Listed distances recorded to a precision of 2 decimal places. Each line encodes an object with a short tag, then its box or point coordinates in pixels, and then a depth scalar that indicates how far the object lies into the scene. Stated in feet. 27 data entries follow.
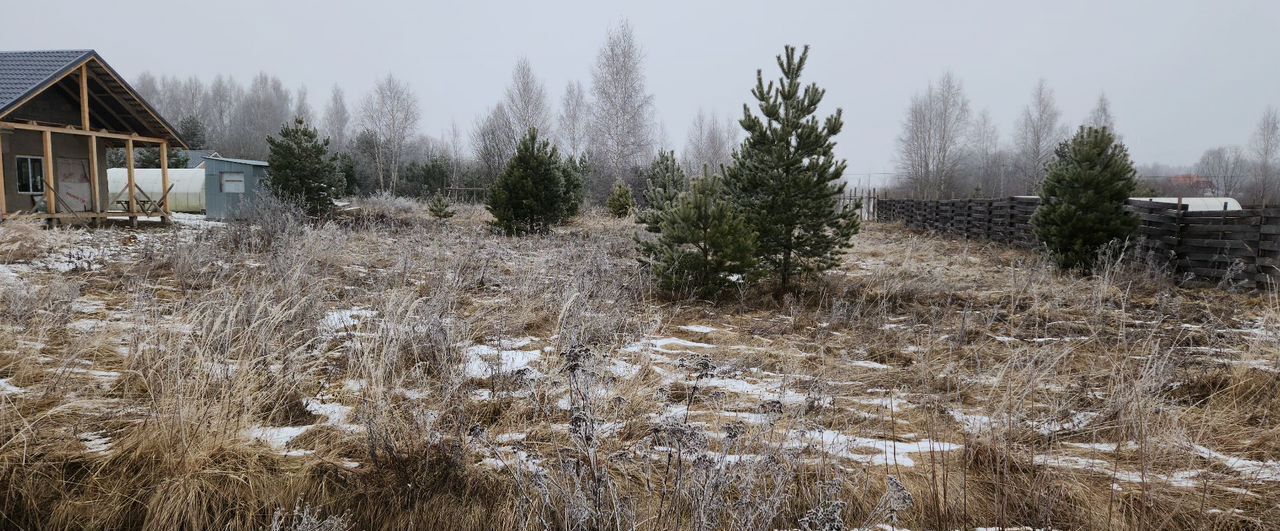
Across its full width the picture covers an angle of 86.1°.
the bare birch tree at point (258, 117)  177.02
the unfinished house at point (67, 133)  44.83
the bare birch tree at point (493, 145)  108.68
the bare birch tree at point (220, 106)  200.54
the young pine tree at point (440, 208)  63.72
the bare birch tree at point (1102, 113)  142.00
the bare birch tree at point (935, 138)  128.26
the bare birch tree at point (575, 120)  122.31
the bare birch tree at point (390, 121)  127.65
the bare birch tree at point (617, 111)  97.04
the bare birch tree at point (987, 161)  172.27
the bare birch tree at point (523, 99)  107.14
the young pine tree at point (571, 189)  56.72
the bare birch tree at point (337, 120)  200.95
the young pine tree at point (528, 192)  50.08
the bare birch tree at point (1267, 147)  137.11
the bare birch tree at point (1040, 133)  138.00
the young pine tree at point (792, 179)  25.02
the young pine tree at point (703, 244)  23.35
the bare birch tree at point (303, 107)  216.33
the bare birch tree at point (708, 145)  154.40
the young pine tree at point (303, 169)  57.67
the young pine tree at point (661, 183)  29.14
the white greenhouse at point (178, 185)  67.51
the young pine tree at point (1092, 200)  31.91
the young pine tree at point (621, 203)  73.20
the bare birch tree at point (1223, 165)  133.49
